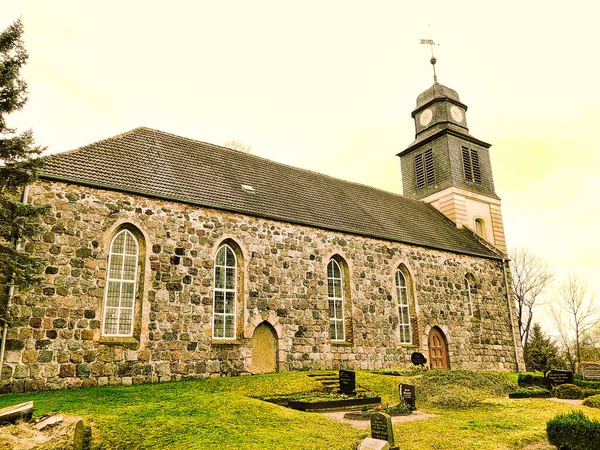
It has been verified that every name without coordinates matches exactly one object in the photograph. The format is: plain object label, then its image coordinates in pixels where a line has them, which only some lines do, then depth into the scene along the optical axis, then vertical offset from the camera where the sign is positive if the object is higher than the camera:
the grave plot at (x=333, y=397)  10.35 -1.28
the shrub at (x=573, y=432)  6.95 -1.43
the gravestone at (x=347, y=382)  12.07 -1.00
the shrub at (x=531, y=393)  12.82 -1.49
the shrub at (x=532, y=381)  15.05 -1.33
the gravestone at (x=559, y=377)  14.55 -1.18
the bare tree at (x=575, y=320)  37.91 +1.67
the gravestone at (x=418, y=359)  17.52 -0.62
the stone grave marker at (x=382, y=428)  7.20 -1.34
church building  12.20 +2.38
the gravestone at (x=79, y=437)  6.71 -1.29
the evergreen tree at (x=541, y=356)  28.55 -0.97
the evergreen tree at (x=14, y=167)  10.34 +4.33
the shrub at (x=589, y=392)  13.52 -1.56
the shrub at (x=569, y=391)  13.32 -1.51
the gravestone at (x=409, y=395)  10.62 -1.21
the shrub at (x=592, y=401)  11.48 -1.57
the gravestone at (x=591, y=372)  18.70 -1.33
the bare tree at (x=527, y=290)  37.66 +4.18
